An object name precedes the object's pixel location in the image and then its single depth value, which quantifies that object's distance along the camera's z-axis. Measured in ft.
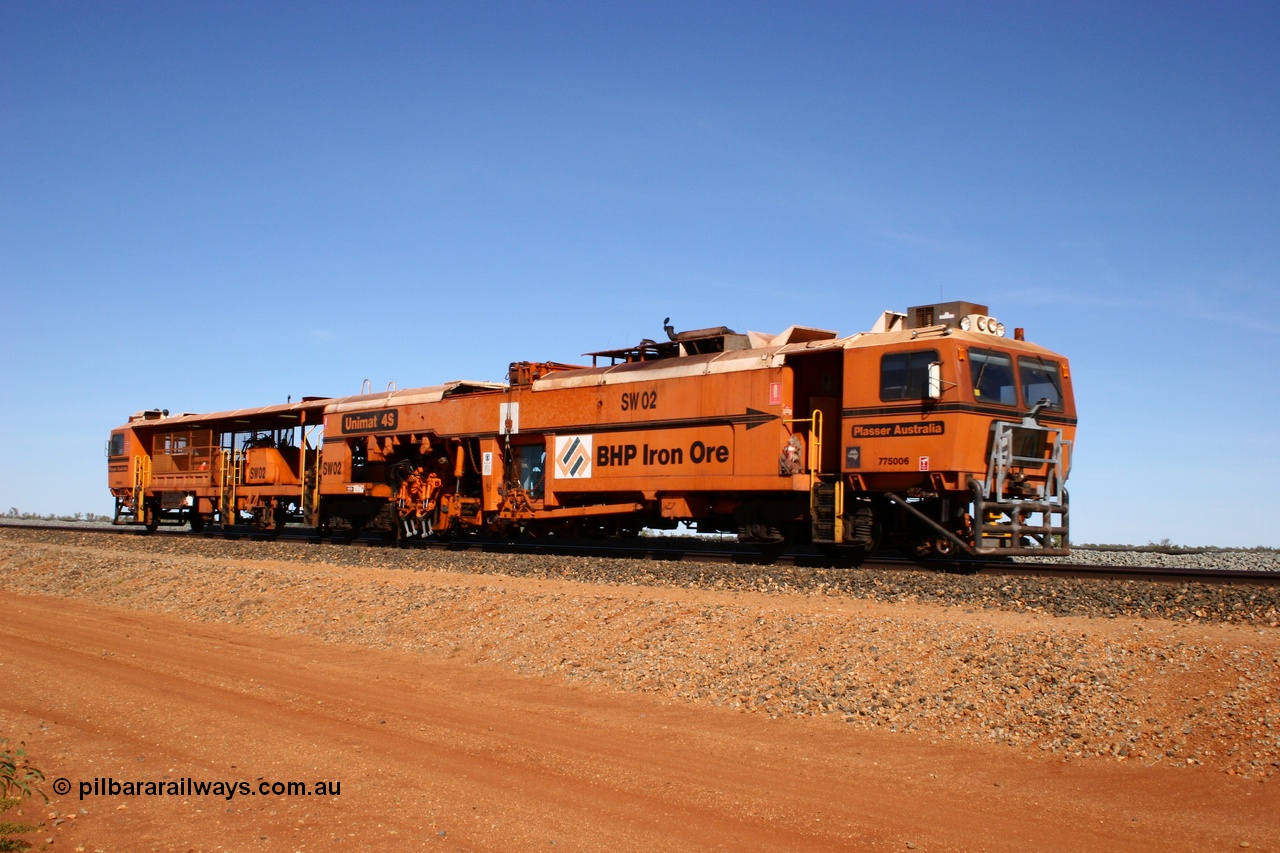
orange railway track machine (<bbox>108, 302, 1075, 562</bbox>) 48.98
